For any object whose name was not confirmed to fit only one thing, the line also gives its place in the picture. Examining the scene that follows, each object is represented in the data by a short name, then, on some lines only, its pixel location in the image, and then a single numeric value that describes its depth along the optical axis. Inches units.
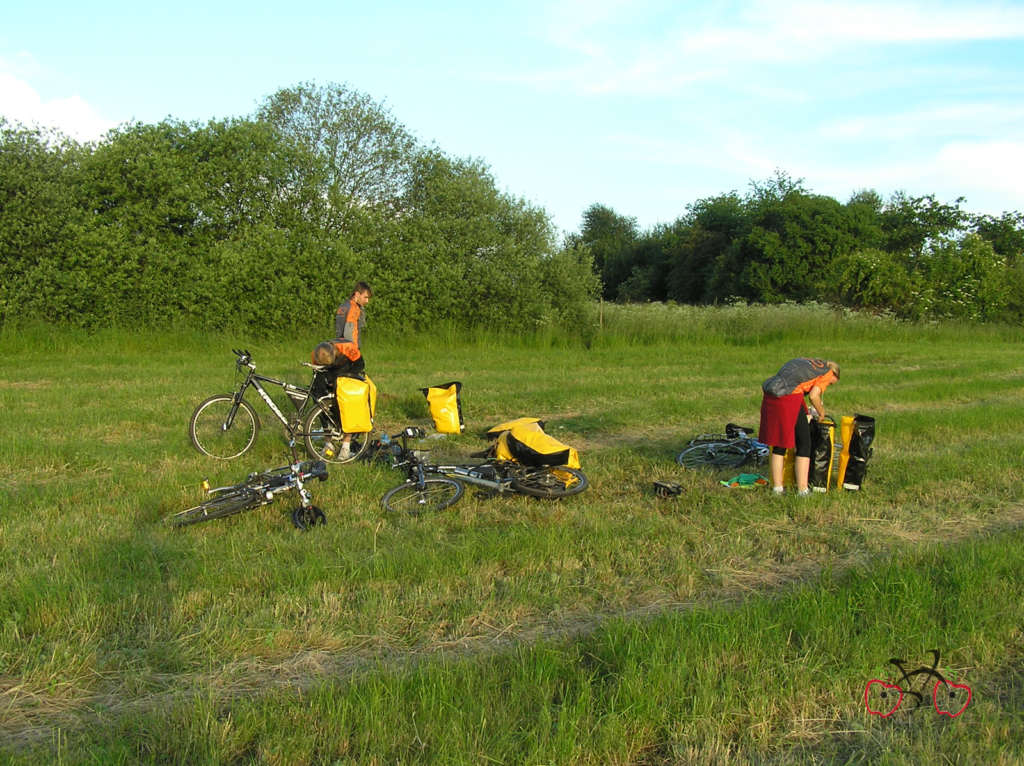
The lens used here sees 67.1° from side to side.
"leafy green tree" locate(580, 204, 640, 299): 2445.9
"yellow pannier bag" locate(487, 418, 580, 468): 272.1
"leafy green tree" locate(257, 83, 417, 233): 936.9
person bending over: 274.8
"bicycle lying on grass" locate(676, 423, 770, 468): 326.6
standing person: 377.1
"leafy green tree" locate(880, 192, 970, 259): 1536.7
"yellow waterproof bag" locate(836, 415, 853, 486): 275.7
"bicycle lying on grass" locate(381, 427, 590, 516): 257.8
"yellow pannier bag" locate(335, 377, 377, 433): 313.9
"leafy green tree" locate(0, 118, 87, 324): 714.8
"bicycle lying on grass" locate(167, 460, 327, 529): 226.4
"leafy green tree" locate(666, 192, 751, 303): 1918.1
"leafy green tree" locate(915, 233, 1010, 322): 1226.0
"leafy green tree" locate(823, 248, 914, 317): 1243.8
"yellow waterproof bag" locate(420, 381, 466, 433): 376.2
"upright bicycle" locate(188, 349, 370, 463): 326.6
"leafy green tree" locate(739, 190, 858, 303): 1679.4
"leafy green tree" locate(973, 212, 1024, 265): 1525.6
